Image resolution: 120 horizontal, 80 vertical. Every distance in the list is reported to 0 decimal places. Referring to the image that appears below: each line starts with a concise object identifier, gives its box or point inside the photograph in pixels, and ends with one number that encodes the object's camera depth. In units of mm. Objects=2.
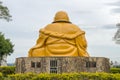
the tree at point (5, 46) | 36872
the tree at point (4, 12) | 27850
